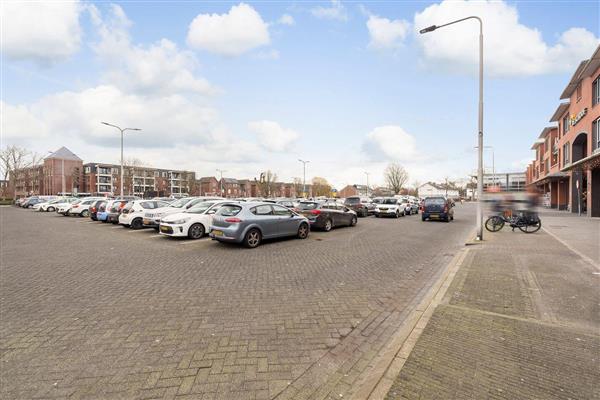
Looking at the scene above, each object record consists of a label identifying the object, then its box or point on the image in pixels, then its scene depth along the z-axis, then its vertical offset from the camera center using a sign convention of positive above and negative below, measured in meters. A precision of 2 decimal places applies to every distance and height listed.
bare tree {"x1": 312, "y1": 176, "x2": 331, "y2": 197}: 109.31 +2.67
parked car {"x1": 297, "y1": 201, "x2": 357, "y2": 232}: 14.48 -0.82
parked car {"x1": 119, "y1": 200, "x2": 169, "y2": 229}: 15.45 -0.71
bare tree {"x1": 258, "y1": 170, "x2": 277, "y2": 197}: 83.19 +3.48
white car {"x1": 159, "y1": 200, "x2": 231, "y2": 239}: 11.81 -0.99
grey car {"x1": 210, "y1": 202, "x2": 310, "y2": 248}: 9.99 -0.85
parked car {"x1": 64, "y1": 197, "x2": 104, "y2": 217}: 24.48 -0.80
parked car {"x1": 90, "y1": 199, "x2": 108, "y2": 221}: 19.99 -0.79
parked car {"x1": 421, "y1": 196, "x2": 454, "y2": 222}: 19.94 -0.78
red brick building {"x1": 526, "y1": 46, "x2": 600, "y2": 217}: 21.12 +4.51
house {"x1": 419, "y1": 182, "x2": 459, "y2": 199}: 121.61 +2.78
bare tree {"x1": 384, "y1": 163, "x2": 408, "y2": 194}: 83.75 +5.08
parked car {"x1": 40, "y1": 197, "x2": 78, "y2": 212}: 34.03 -0.91
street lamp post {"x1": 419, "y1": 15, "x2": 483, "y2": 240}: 11.66 +2.33
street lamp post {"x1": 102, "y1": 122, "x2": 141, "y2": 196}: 33.01 +7.02
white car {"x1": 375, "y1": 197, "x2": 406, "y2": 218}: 23.31 -0.83
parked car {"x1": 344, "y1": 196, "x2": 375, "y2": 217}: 23.81 -0.68
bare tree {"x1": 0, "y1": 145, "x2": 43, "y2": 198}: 57.81 +6.13
